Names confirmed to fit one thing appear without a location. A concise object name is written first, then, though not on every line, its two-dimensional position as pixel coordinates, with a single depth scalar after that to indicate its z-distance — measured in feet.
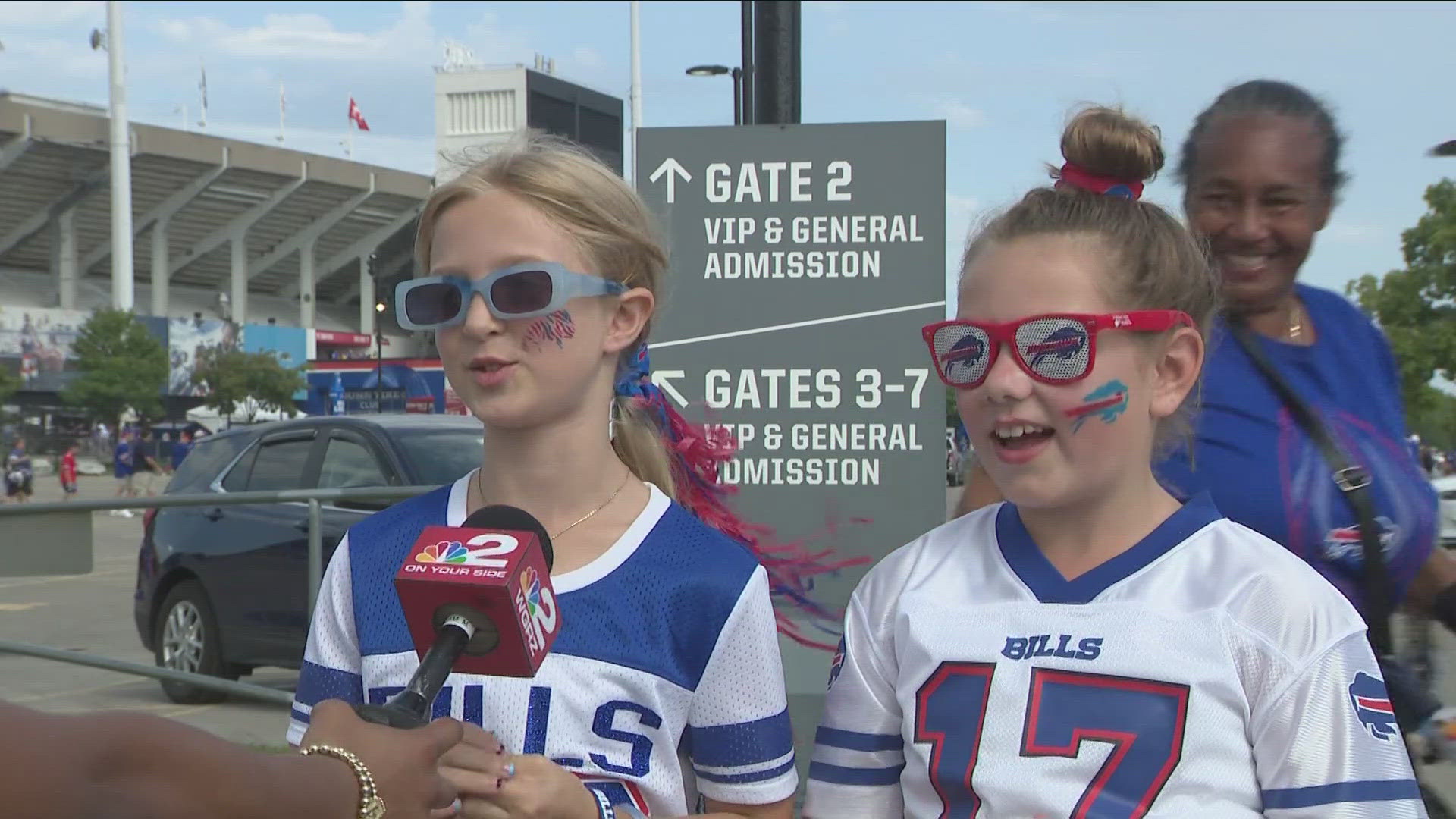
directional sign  16.71
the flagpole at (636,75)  162.30
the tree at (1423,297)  109.50
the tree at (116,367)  175.32
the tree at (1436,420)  126.72
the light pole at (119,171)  164.96
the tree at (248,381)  193.98
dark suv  26.21
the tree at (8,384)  167.32
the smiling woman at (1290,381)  7.82
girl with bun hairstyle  5.97
